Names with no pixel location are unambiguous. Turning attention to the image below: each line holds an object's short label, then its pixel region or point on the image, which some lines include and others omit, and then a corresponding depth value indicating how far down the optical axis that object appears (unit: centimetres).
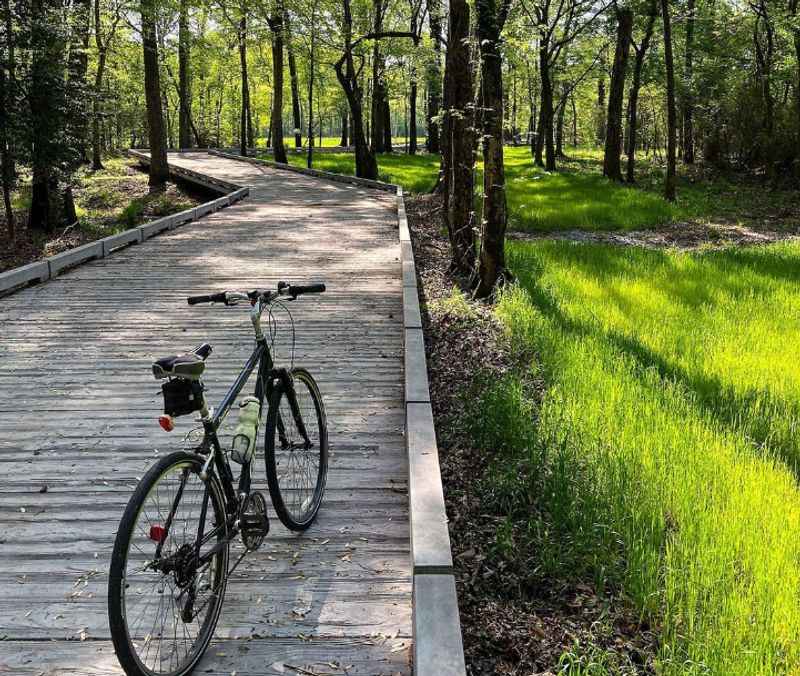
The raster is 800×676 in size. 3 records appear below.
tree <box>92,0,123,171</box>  2460
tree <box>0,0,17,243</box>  1453
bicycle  266
